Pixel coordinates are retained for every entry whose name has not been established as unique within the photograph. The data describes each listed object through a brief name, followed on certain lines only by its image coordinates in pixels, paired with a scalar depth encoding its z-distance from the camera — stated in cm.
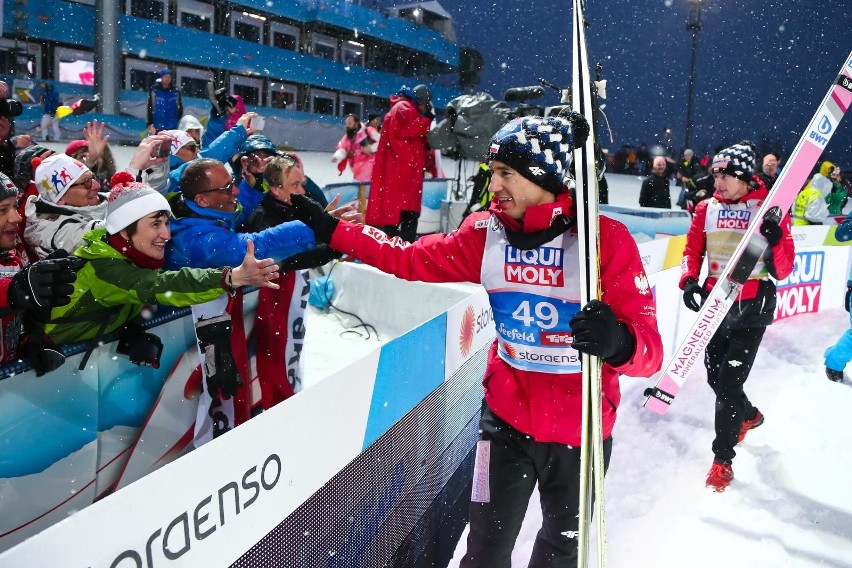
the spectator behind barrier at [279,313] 331
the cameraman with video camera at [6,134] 368
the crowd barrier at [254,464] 137
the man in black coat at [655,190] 1014
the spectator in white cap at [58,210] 293
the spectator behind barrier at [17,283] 200
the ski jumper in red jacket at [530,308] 200
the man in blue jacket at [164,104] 657
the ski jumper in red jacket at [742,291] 355
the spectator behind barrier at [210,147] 402
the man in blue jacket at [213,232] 270
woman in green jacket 238
